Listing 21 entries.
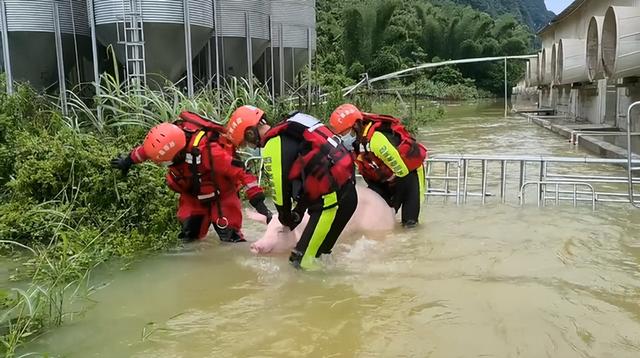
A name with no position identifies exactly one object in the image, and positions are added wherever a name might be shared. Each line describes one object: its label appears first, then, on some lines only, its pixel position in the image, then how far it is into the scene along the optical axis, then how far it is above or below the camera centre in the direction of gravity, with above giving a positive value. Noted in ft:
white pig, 17.57 -4.01
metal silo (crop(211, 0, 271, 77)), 38.52 +3.81
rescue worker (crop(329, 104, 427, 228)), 20.35 -2.19
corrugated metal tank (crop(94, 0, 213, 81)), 31.76 +3.37
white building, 42.68 +1.96
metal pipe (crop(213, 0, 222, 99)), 36.68 +3.67
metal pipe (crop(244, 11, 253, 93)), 39.55 +3.52
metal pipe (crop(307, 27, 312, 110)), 40.03 +2.07
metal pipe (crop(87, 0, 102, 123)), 31.78 +3.15
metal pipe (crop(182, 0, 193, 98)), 32.78 +2.60
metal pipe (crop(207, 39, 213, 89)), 39.04 +1.81
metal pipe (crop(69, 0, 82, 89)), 33.60 +3.13
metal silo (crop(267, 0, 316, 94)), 46.91 +4.13
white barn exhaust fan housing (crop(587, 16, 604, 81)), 48.38 +3.03
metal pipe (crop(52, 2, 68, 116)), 32.17 +2.54
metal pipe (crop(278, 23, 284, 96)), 46.11 +2.52
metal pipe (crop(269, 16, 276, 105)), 43.62 +3.36
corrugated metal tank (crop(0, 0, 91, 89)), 31.58 +3.13
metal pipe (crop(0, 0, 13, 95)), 31.04 +2.72
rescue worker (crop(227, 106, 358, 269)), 15.46 -1.94
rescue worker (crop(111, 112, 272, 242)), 17.37 -2.26
